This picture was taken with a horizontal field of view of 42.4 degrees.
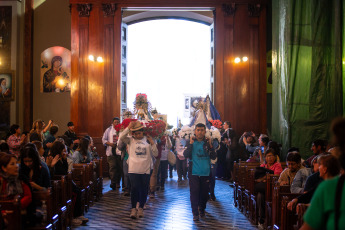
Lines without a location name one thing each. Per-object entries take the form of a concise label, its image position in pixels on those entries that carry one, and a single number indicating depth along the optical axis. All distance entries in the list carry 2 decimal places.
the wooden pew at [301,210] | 4.80
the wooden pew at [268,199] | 6.86
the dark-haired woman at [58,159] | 6.97
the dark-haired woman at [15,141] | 9.57
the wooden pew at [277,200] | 5.91
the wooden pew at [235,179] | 9.44
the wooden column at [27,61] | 15.72
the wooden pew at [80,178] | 8.20
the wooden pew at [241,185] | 8.80
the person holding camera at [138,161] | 7.91
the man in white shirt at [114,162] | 11.27
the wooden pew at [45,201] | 5.36
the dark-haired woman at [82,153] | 9.22
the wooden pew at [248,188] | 7.85
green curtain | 9.55
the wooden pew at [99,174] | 10.15
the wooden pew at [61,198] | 6.09
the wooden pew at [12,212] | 4.55
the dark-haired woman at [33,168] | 5.57
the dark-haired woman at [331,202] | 2.26
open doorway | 15.29
